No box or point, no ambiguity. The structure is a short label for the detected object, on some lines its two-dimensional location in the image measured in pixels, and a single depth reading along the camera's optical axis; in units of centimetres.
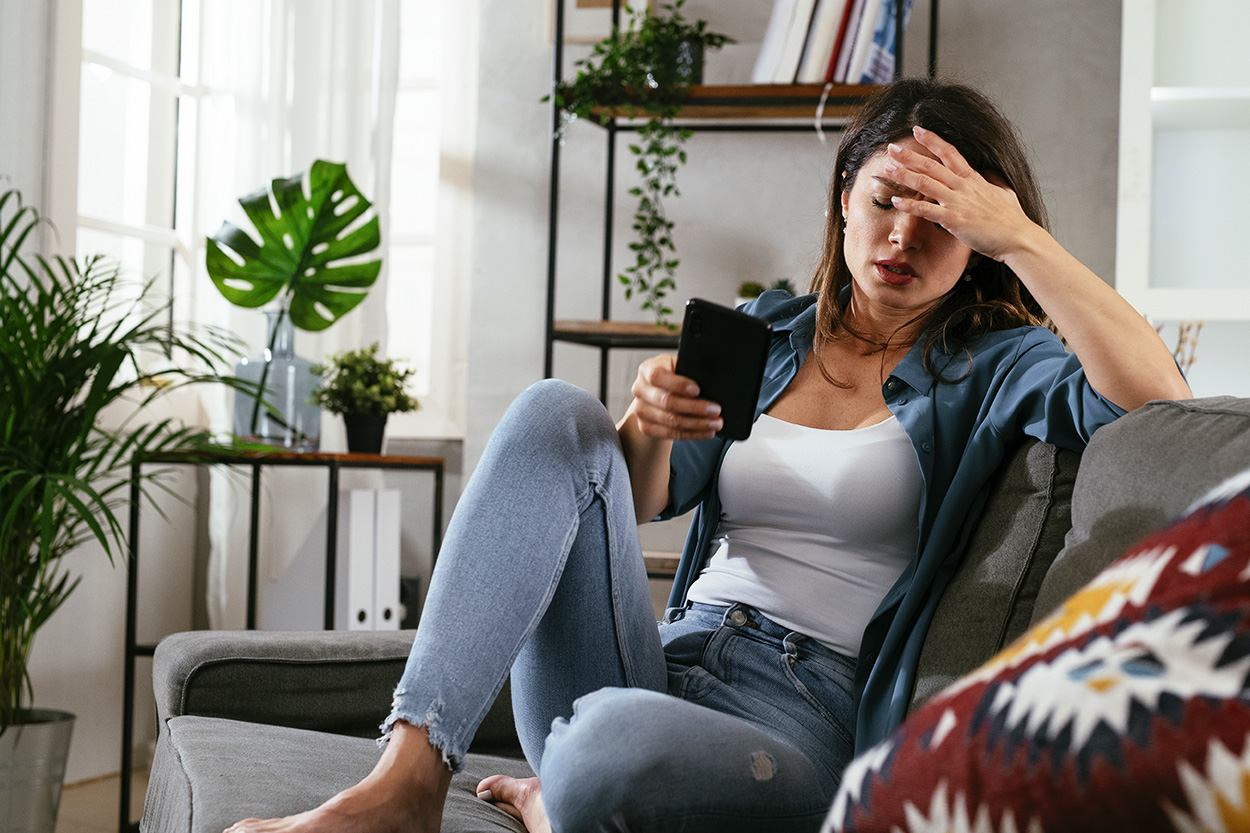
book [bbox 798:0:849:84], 211
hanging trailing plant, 219
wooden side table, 202
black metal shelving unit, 216
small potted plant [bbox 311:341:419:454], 228
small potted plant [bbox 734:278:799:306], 228
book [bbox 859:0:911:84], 211
